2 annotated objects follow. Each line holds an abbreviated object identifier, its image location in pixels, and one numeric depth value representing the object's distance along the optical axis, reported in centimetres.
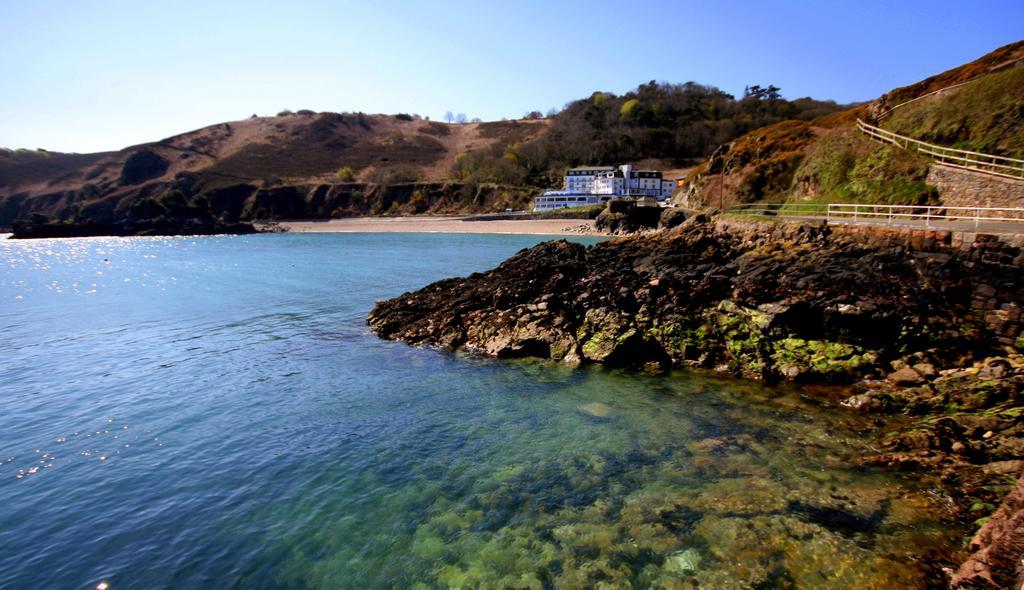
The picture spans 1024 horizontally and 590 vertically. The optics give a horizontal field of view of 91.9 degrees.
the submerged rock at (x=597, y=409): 1317
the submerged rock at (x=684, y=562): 738
